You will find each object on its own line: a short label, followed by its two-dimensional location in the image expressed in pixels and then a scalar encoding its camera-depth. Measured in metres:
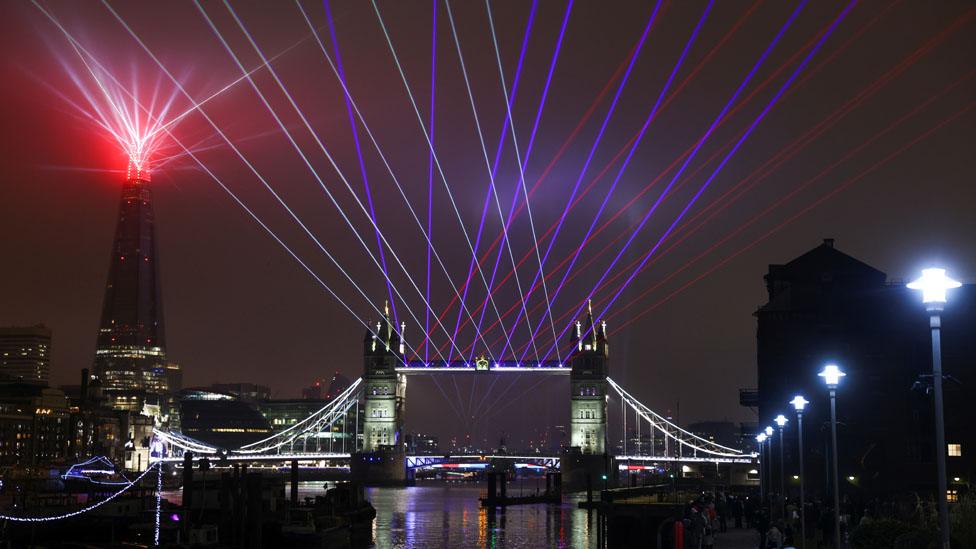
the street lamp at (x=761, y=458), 83.37
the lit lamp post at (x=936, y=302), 20.33
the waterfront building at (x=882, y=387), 62.00
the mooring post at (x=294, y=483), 84.93
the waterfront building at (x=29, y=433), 181.75
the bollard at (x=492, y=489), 120.81
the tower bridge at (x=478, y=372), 173.38
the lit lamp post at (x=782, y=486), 58.18
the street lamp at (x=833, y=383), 33.84
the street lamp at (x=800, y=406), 41.78
